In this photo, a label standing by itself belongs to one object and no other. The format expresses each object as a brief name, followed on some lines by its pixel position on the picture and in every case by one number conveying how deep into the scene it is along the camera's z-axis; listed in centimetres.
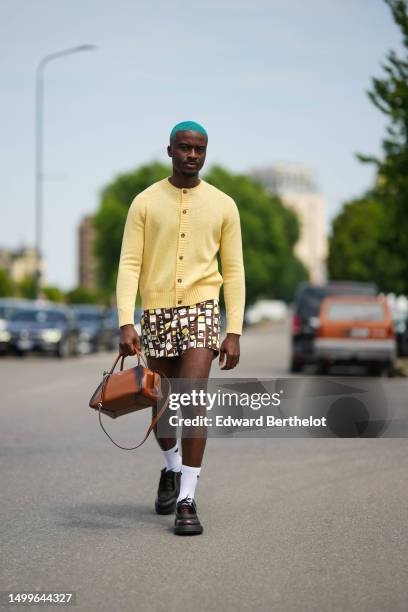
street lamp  4669
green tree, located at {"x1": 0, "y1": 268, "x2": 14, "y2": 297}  14338
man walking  612
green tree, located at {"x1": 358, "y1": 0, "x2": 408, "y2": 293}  2036
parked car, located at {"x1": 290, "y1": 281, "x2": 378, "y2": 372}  2300
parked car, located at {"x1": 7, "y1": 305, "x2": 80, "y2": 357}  3169
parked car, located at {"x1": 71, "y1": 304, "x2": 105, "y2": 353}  3562
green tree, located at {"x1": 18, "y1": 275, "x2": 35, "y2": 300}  16138
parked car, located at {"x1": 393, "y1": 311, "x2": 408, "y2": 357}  3033
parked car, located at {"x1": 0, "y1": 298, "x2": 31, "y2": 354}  3186
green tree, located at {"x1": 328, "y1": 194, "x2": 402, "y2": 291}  2508
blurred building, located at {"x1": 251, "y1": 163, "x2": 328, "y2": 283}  11738
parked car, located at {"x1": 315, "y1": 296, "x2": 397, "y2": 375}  2095
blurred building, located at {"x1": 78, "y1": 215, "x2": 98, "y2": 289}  7838
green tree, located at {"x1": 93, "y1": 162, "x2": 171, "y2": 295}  7488
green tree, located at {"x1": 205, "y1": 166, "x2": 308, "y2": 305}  8231
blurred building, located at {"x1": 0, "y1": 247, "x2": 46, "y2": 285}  9844
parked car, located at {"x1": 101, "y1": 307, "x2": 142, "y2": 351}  3822
